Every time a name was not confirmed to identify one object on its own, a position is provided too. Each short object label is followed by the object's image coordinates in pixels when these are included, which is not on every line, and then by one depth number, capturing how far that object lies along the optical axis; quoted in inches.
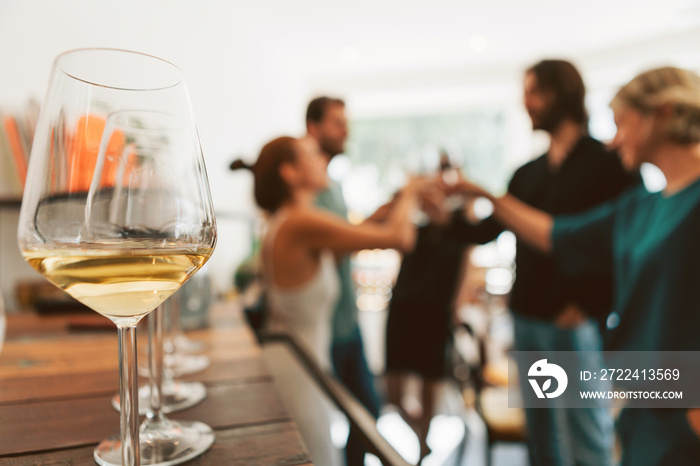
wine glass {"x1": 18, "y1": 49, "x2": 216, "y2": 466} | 12.9
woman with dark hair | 62.7
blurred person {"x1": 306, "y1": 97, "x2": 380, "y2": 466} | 73.5
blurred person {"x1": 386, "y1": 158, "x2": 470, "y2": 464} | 90.7
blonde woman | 37.5
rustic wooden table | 18.1
